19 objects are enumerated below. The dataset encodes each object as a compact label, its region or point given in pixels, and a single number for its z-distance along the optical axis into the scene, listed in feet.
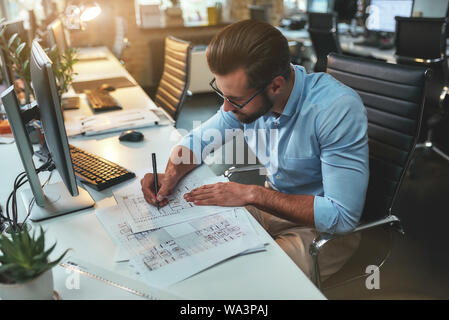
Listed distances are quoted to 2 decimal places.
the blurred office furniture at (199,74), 16.61
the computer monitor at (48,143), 2.99
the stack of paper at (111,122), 5.90
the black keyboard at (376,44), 12.35
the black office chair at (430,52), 8.97
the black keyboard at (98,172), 4.21
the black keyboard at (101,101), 6.95
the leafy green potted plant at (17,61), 5.27
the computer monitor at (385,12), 11.88
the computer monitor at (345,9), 14.60
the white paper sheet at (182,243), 2.89
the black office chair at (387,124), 4.03
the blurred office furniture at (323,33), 11.53
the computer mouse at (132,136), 5.51
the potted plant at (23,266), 2.35
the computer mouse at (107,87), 8.39
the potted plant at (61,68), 5.97
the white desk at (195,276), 2.71
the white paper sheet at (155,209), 3.45
